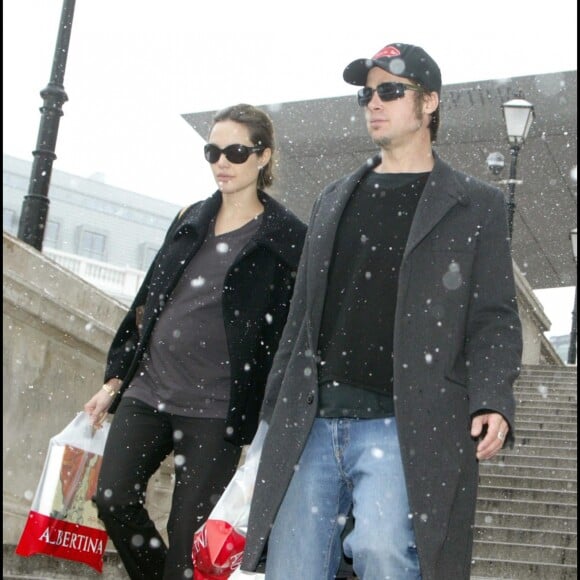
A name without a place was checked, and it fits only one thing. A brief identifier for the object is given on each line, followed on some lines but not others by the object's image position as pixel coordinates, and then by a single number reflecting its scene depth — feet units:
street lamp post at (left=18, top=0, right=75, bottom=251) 26.89
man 10.39
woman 13.33
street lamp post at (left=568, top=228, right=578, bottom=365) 78.21
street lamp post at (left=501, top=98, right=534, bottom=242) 43.01
